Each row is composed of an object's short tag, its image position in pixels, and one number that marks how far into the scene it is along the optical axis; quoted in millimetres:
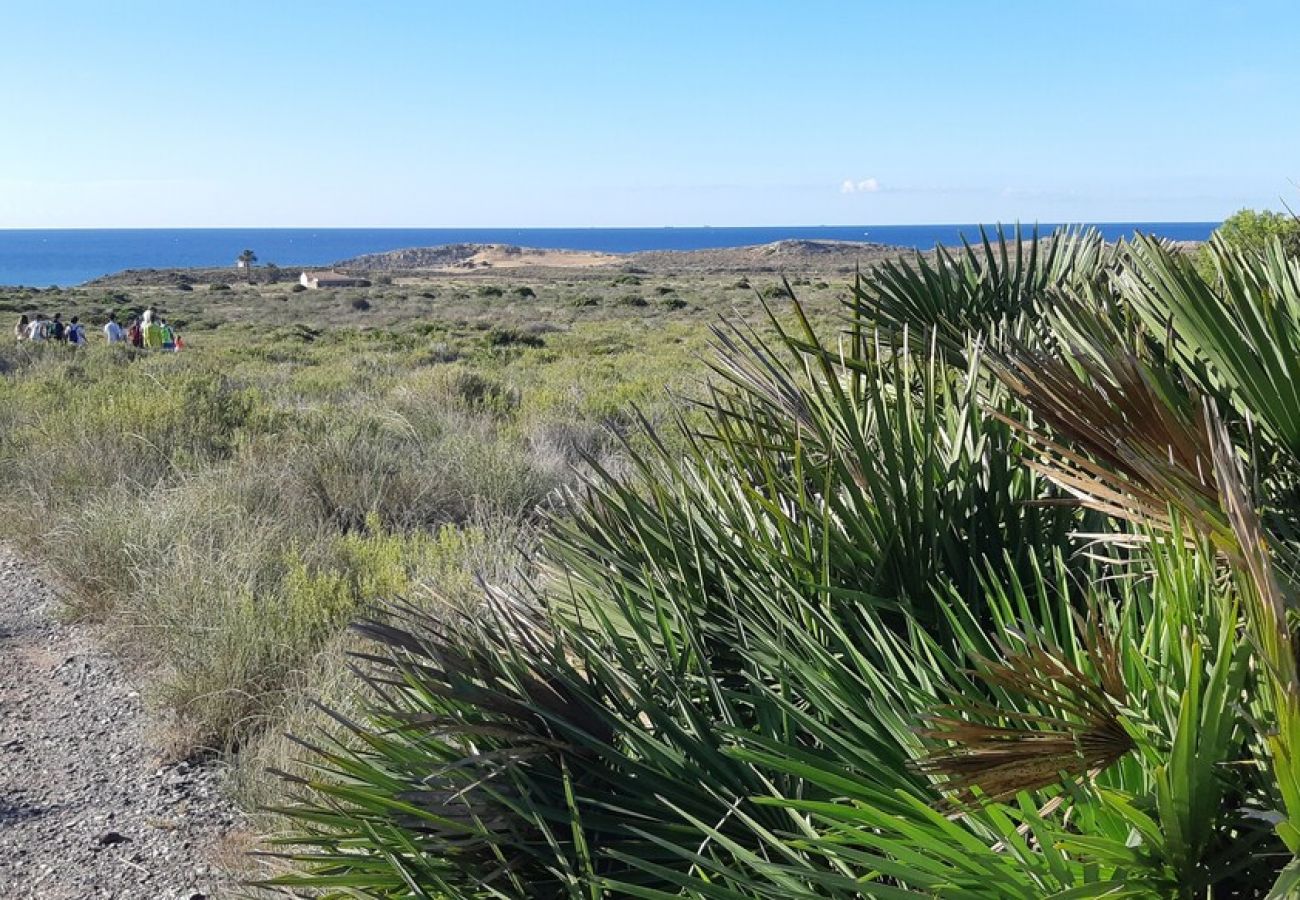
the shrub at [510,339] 23681
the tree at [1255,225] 8891
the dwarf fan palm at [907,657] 1236
